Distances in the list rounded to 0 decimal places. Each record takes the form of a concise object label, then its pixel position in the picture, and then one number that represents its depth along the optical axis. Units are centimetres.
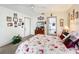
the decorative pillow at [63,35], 286
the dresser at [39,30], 263
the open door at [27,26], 257
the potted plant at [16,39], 254
